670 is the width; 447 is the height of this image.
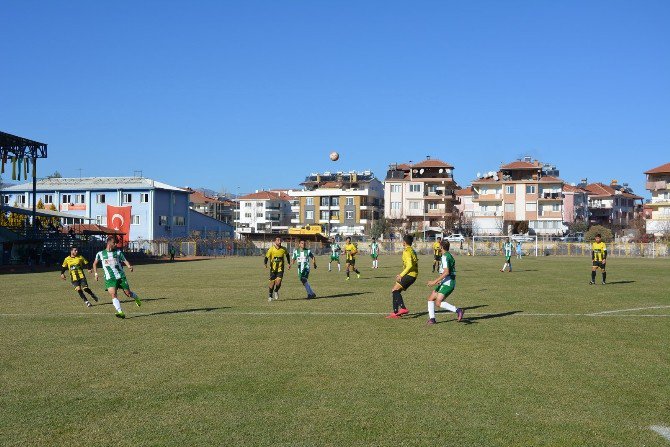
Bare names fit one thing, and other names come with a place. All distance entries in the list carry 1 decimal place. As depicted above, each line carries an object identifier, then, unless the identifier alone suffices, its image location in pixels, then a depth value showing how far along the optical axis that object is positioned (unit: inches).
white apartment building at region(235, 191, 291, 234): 5442.9
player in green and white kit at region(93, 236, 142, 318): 687.7
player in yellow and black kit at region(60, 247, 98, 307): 822.7
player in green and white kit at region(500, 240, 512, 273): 1596.9
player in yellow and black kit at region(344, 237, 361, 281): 1364.4
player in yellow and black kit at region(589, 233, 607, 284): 1103.6
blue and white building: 3440.0
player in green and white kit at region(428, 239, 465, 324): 612.5
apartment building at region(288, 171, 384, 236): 4810.5
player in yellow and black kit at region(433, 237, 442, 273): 1511.1
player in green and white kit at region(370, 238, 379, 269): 1685.5
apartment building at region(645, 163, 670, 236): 3676.2
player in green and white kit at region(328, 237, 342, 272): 1609.3
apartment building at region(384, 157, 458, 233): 4259.4
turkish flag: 3405.5
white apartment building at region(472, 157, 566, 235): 4035.4
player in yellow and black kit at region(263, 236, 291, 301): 829.2
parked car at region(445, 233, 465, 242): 3504.9
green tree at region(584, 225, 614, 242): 3708.2
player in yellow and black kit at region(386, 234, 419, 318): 649.6
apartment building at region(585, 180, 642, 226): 5093.5
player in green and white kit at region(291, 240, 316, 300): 885.3
